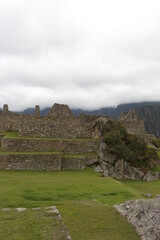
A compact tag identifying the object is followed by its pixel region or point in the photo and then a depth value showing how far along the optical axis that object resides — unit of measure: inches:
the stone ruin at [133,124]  1211.2
